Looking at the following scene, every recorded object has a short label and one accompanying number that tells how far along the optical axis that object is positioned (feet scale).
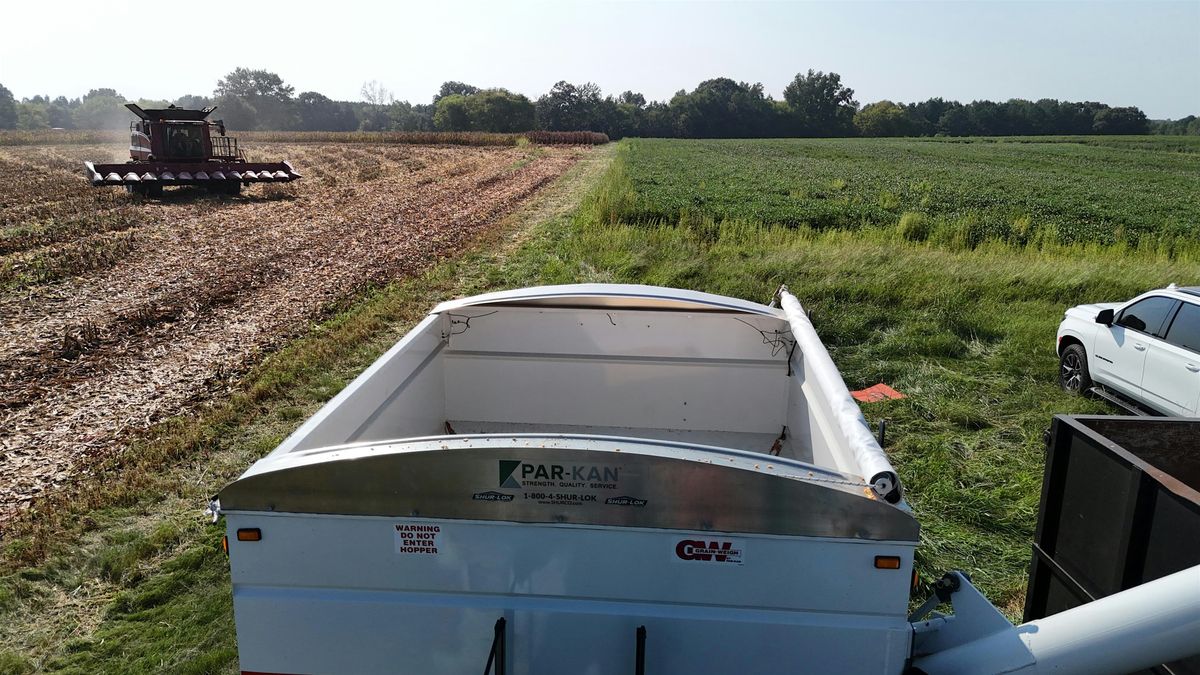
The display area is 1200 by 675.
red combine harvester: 79.10
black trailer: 9.61
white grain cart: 9.09
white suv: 25.46
